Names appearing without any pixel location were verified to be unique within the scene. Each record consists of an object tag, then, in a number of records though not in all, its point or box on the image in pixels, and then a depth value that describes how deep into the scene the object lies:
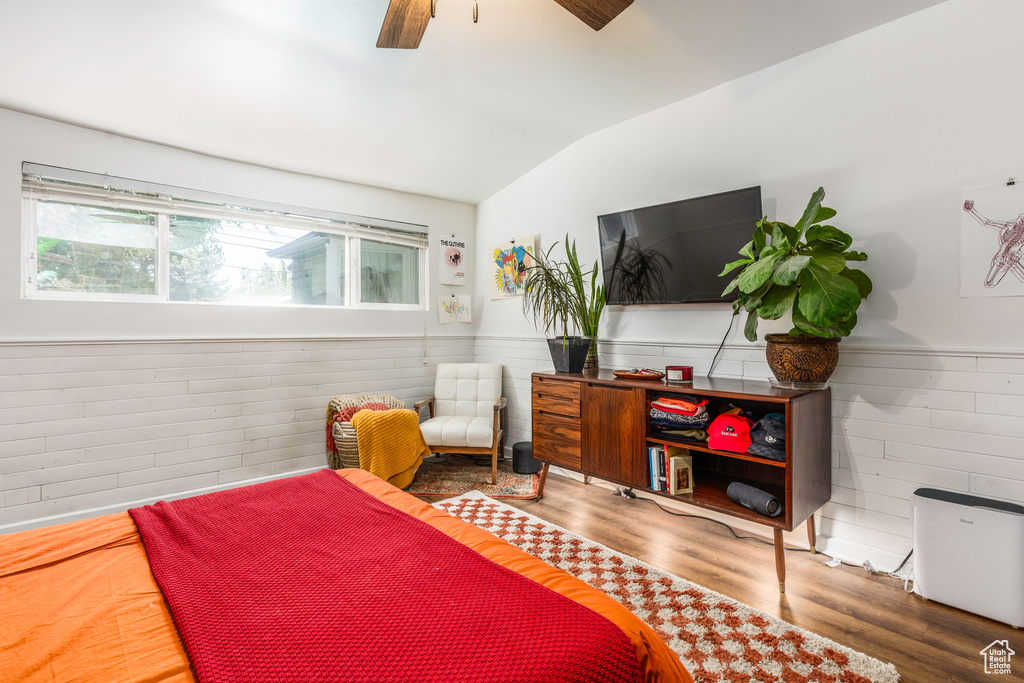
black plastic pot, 3.30
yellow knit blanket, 3.20
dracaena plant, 3.47
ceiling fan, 1.88
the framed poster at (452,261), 4.64
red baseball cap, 2.32
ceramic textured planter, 2.26
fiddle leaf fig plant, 2.06
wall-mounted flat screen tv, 2.70
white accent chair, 4.09
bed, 0.91
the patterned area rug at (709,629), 1.65
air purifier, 1.88
